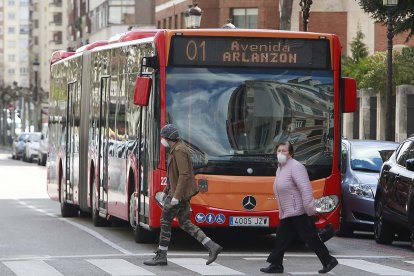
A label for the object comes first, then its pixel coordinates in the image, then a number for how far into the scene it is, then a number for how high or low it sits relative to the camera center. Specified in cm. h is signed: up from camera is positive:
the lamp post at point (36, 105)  11084 -89
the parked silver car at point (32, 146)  8675 -304
